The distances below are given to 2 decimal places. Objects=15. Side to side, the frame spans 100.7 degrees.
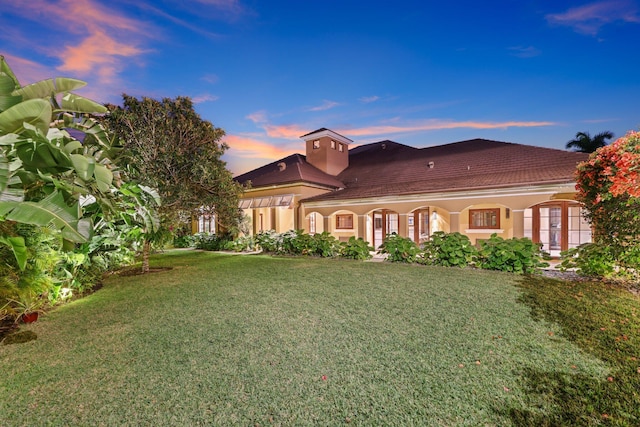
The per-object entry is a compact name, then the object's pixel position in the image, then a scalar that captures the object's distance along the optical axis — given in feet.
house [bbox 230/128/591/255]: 41.69
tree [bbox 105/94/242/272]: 28.84
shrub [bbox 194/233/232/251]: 62.23
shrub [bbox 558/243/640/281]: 22.17
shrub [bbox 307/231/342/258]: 44.11
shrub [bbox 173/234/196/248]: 70.23
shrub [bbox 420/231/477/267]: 32.45
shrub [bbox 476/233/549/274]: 28.60
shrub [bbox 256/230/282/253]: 51.34
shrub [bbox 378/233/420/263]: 36.55
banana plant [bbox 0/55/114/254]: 7.38
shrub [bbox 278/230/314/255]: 47.11
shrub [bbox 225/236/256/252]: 59.57
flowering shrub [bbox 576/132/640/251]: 18.89
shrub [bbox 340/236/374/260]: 41.16
